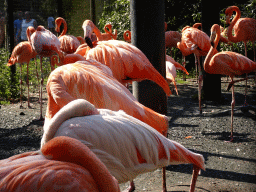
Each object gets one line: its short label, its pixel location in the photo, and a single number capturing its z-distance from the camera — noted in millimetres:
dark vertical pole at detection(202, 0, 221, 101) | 5766
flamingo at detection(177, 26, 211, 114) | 5695
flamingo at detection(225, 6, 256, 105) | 6492
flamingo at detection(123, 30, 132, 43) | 7203
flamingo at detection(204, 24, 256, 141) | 4469
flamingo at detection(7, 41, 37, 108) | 5832
